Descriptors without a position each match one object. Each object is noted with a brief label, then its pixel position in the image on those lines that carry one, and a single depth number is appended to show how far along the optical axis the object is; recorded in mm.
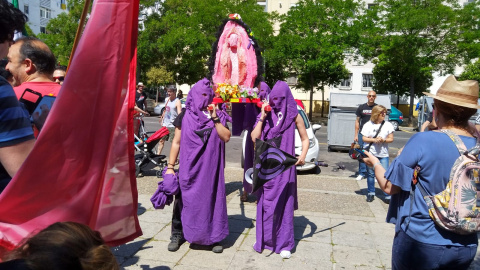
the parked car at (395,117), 23547
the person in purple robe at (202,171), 4352
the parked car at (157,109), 27594
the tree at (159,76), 30359
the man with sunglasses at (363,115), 8594
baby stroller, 8297
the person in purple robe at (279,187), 4363
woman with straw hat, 2357
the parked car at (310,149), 9250
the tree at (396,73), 24969
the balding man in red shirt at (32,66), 2594
